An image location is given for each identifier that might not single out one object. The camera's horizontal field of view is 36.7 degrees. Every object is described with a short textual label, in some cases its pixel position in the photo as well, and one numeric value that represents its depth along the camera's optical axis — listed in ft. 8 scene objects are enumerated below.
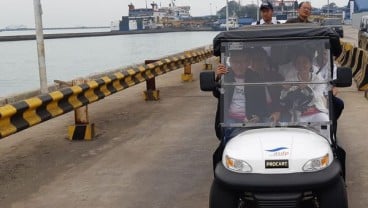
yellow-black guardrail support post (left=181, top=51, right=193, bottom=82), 54.85
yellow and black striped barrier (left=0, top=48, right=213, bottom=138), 20.07
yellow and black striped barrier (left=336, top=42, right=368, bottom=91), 42.35
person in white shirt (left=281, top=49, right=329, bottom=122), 15.16
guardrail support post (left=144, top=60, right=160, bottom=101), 40.50
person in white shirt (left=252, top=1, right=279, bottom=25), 22.82
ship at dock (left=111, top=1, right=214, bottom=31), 541.75
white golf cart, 13.05
